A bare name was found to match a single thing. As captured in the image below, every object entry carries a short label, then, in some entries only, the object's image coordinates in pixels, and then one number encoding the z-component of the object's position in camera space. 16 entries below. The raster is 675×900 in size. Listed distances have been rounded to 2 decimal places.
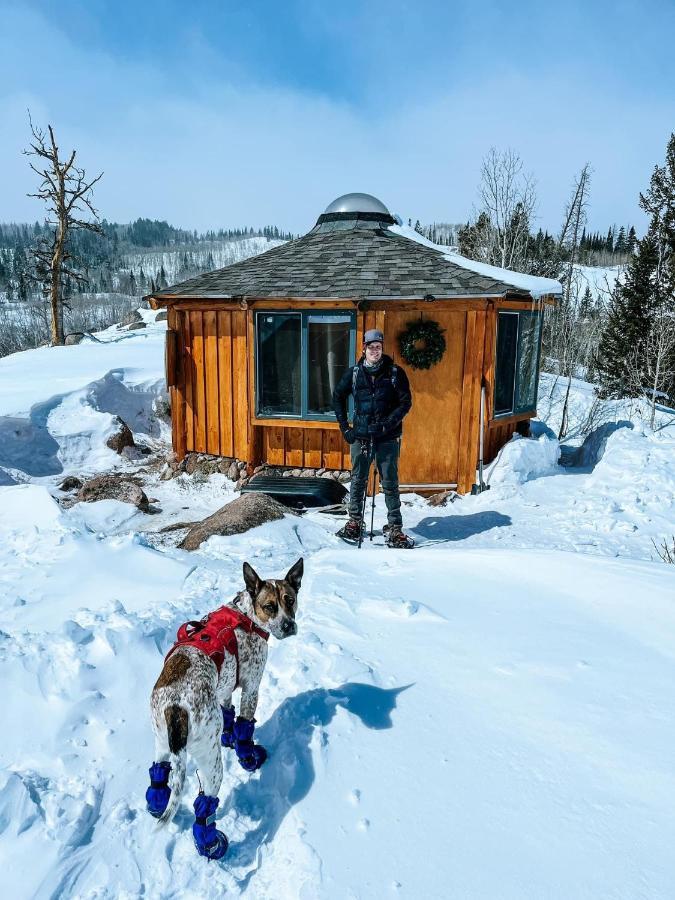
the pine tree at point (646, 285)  20.25
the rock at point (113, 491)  7.26
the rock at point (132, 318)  32.46
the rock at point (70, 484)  8.20
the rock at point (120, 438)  9.91
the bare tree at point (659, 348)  11.70
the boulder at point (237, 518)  5.56
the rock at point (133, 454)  9.84
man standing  5.43
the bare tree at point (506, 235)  20.70
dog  1.85
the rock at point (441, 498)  7.34
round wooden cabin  7.35
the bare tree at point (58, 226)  20.38
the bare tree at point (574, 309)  12.48
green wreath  7.32
